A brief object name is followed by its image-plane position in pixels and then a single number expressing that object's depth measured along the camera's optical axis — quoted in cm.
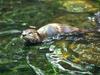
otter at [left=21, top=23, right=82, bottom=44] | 1034
